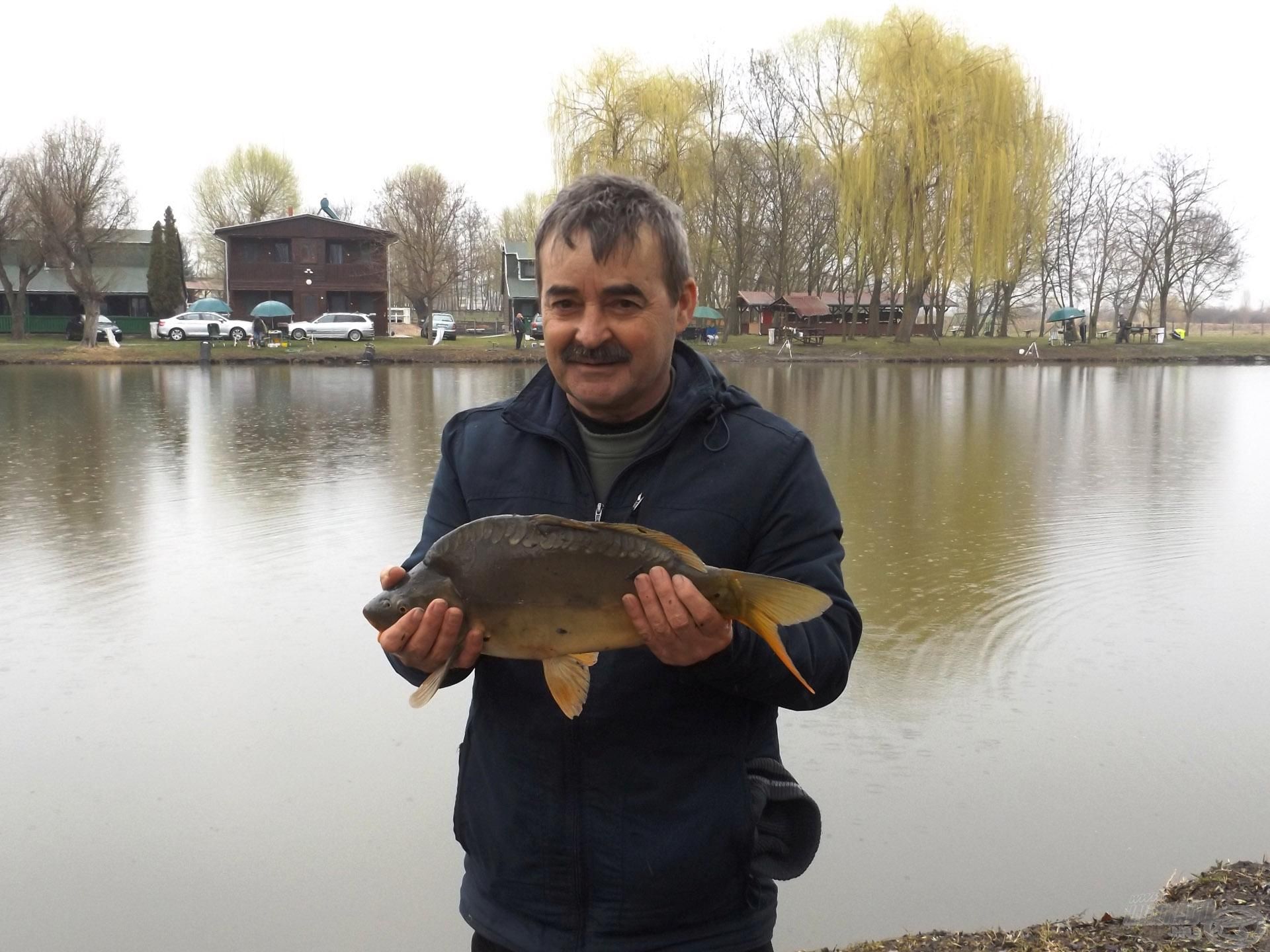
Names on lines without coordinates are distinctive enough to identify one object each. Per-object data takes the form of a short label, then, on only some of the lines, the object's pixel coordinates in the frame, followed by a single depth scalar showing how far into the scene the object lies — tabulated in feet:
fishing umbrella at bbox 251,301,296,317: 168.76
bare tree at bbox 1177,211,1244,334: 205.77
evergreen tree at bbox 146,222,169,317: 194.80
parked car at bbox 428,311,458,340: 193.57
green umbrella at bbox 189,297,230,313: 167.32
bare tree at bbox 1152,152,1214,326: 198.49
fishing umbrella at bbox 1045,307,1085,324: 194.39
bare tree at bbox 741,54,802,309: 167.12
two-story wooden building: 187.93
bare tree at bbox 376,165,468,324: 193.47
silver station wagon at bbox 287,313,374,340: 166.61
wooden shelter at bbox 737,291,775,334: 223.10
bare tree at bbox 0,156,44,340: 165.07
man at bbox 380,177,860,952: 7.07
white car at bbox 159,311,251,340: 164.14
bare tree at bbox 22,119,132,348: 157.48
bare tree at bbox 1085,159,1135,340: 216.33
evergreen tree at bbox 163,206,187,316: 196.13
